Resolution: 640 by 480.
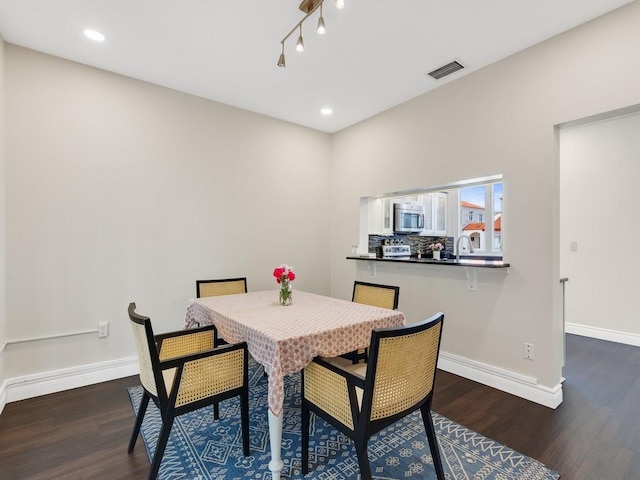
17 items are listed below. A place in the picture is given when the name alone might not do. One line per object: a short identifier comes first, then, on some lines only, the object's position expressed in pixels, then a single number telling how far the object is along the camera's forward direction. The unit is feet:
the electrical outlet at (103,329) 9.43
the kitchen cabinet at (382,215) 13.87
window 13.25
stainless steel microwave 14.19
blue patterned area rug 5.63
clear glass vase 8.07
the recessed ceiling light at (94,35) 7.75
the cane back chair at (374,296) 8.64
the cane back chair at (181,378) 5.11
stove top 13.29
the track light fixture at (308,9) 6.04
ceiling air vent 9.11
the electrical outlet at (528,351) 8.36
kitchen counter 8.75
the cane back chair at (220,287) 10.30
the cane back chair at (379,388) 4.53
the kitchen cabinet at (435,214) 15.75
